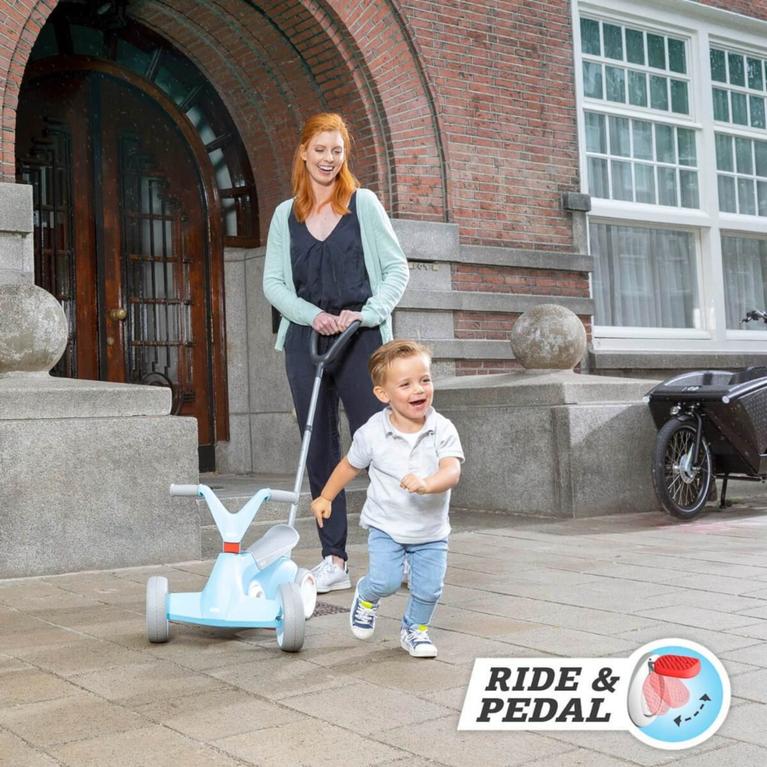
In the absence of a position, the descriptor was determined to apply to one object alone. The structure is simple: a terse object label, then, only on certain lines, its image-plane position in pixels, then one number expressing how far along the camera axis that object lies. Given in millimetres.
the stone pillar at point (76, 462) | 5652
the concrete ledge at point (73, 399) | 5734
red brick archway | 9219
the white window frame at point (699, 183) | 11094
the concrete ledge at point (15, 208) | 7266
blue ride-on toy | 3879
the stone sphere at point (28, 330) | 6020
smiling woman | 5066
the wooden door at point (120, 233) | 8836
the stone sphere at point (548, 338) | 8391
